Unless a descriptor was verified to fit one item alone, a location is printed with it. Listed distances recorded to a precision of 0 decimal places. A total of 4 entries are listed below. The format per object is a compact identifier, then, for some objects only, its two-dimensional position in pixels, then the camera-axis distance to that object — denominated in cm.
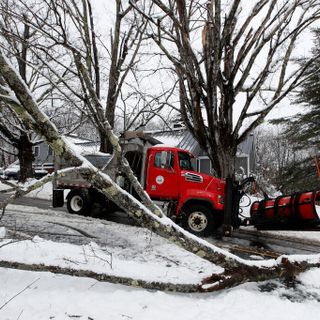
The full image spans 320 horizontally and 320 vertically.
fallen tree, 343
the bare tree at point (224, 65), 1107
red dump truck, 782
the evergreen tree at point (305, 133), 1703
